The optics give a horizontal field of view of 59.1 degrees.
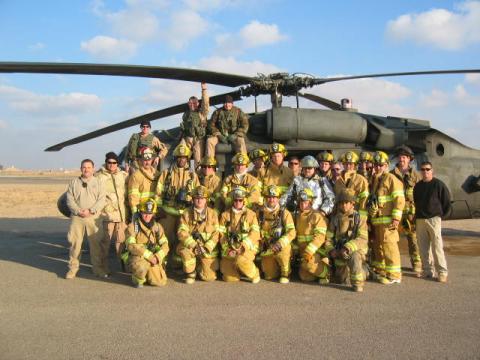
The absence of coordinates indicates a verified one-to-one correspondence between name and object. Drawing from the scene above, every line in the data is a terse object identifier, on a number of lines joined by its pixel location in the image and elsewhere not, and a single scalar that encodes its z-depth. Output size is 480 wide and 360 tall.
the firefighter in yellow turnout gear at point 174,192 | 6.62
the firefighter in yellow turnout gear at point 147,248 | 5.82
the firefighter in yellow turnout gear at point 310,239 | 5.95
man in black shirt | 6.06
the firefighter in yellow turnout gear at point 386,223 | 5.96
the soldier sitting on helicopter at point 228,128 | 7.68
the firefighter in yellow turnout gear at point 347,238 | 5.71
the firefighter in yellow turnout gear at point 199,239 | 6.05
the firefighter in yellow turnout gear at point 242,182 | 6.64
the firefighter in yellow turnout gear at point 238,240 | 5.95
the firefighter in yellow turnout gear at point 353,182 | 6.22
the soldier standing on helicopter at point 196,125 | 7.70
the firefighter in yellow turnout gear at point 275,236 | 6.00
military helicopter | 7.82
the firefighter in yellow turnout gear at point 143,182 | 6.82
